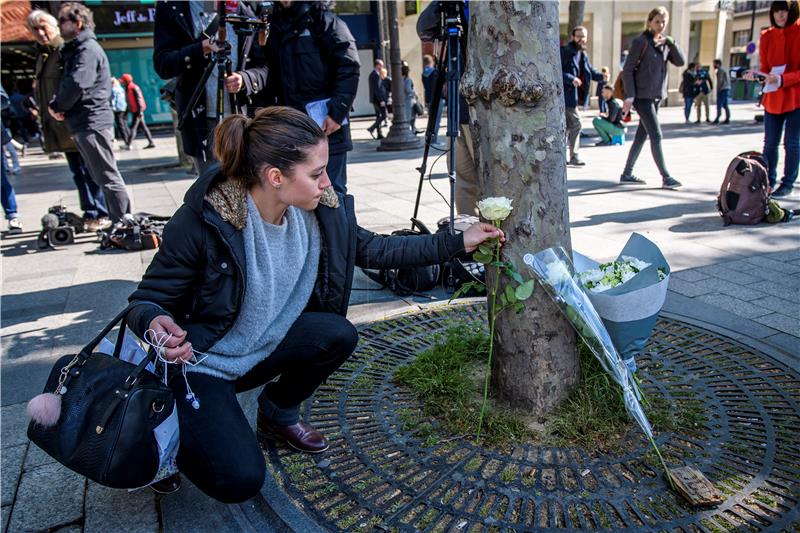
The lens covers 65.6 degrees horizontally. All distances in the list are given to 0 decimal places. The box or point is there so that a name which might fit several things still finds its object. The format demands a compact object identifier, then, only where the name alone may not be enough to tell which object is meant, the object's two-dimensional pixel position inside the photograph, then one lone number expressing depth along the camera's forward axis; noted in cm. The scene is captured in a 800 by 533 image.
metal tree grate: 201
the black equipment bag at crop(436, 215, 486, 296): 407
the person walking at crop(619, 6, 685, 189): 712
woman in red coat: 596
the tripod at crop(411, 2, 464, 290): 397
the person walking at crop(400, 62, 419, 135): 1534
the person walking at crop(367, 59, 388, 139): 1650
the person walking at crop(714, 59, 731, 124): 1630
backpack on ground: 530
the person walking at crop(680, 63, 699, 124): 1680
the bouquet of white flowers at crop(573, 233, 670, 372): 232
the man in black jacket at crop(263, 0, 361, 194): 420
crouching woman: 206
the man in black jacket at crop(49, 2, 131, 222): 564
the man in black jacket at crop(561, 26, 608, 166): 895
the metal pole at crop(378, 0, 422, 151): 1323
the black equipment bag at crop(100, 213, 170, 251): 567
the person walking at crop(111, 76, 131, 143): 1447
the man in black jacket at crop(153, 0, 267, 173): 423
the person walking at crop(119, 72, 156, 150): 1606
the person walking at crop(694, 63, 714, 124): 1625
